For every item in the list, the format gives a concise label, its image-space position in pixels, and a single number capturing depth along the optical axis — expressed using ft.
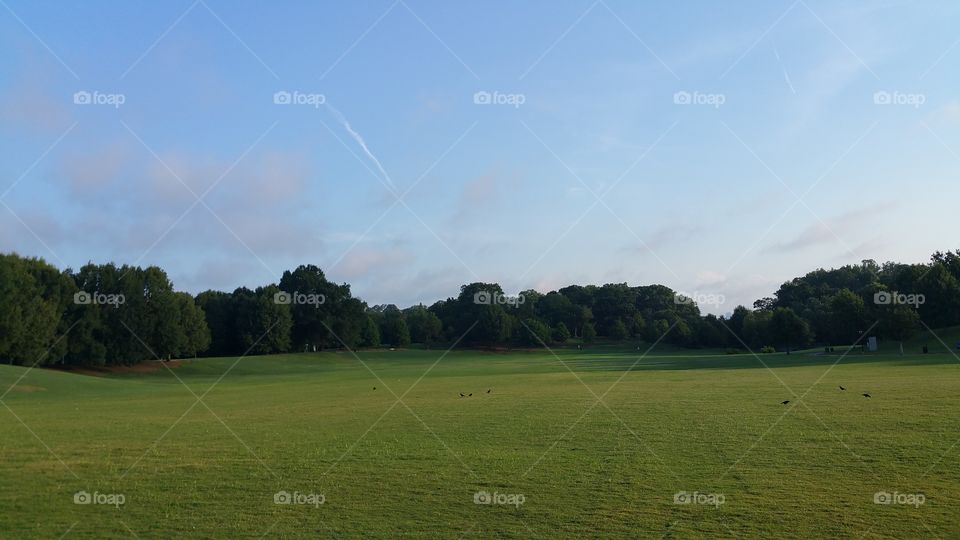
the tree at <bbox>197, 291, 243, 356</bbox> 336.90
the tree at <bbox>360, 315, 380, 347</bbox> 378.77
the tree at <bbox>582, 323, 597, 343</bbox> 479.41
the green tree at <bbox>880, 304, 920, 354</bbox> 238.89
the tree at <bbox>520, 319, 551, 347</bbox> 424.58
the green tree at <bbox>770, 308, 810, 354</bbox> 291.17
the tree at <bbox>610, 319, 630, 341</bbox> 483.80
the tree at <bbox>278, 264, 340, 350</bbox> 343.26
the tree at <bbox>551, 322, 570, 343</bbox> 447.83
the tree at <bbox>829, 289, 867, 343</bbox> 262.88
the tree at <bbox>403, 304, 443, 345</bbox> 443.32
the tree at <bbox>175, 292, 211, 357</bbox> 273.33
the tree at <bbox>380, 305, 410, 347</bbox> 409.28
